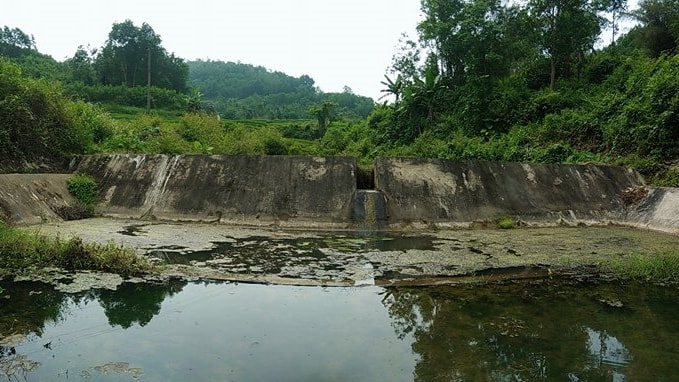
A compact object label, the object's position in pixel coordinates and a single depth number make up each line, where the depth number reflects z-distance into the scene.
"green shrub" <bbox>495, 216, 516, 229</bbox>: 8.95
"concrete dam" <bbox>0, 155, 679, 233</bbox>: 9.01
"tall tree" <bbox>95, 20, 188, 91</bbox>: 44.34
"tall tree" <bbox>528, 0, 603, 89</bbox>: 19.06
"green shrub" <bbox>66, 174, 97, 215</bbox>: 9.47
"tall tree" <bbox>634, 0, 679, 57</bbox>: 19.92
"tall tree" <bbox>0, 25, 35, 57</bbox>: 43.69
